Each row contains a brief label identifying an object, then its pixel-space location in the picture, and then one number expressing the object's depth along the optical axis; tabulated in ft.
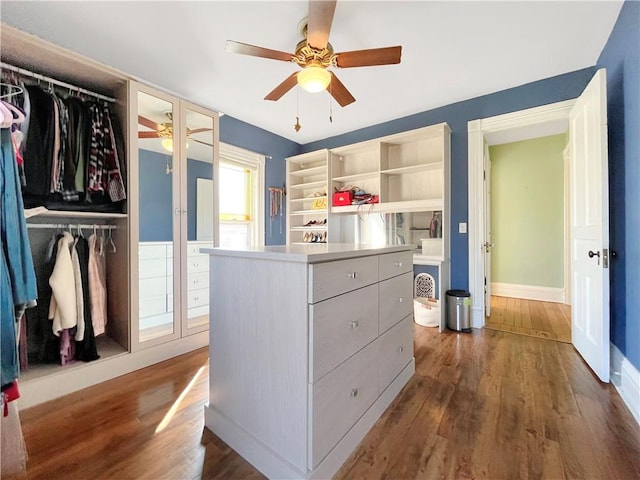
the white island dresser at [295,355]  3.39
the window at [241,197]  11.92
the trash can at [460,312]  9.34
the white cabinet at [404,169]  10.14
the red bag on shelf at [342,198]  12.19
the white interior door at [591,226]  5.84
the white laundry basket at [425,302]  9.75
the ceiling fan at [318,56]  5.44
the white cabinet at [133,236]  5.70
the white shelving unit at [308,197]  13.23
